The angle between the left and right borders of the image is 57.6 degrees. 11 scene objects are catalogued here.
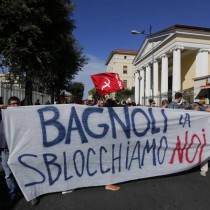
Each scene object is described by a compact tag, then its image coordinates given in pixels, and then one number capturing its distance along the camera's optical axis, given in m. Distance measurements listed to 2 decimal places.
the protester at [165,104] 4.59
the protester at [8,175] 2.68
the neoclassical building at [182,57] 19.50
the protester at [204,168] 3.74
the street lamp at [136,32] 15.35
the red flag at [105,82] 4.49
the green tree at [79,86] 43.77
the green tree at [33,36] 7.43
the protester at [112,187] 3.09
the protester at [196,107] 4.22
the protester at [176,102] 4.14
